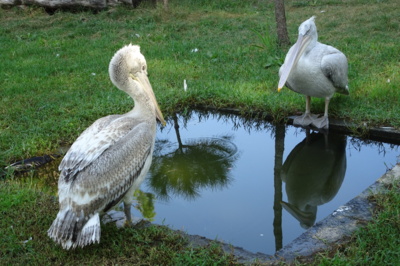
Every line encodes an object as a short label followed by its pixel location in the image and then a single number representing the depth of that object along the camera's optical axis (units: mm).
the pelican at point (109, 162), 3258
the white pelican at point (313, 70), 5094
